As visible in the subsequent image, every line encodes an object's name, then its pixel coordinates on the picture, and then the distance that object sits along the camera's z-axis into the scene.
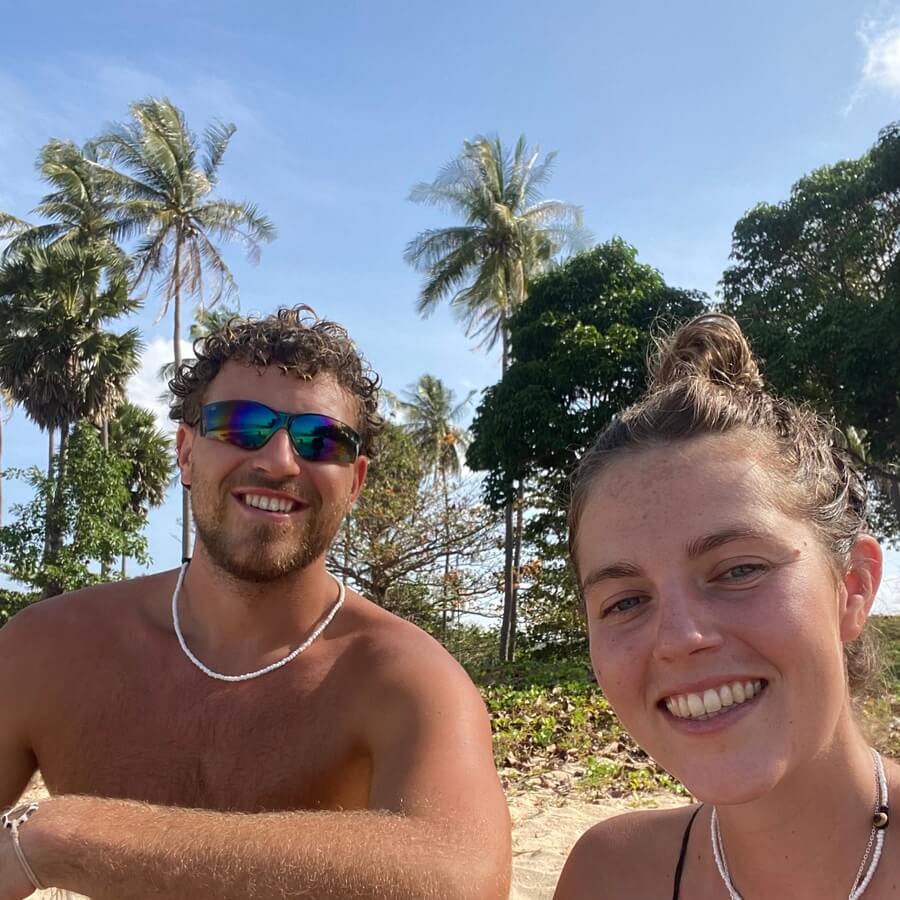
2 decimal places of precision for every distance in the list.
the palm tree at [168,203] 25.61
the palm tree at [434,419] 37.34
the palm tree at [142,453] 28.25
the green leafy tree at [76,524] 18.66
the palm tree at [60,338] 23.86
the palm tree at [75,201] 26.03
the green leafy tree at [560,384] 17.03
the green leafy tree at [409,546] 16.69
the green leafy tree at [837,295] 15.92
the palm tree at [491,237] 24.23
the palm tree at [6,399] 26.48
